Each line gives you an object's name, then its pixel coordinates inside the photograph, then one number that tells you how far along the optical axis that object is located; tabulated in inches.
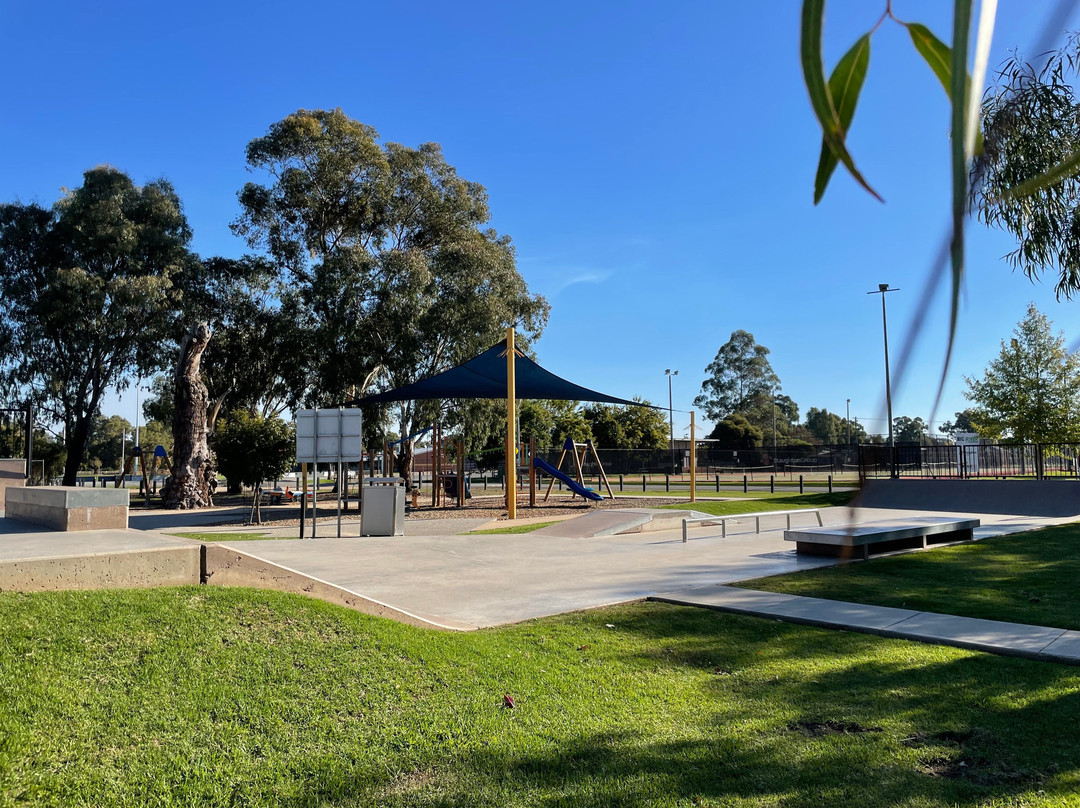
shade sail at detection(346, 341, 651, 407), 839.7
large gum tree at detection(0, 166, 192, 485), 1178.0
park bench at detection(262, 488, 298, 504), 1104.2
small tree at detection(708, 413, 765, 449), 2549.2
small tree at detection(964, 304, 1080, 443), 1147.9
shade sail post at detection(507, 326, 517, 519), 727.7
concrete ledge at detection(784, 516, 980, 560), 448.1
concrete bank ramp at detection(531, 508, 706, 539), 595.5
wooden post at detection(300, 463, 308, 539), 579.1
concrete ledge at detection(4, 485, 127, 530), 510.6
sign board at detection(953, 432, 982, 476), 1012.3
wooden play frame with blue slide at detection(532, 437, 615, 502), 940.9
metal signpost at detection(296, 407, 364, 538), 559.2
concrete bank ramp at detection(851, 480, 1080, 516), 776.3
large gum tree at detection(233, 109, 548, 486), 1165.7
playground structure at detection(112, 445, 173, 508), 1010.1
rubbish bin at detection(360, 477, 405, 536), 587.2
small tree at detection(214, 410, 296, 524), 908.6
